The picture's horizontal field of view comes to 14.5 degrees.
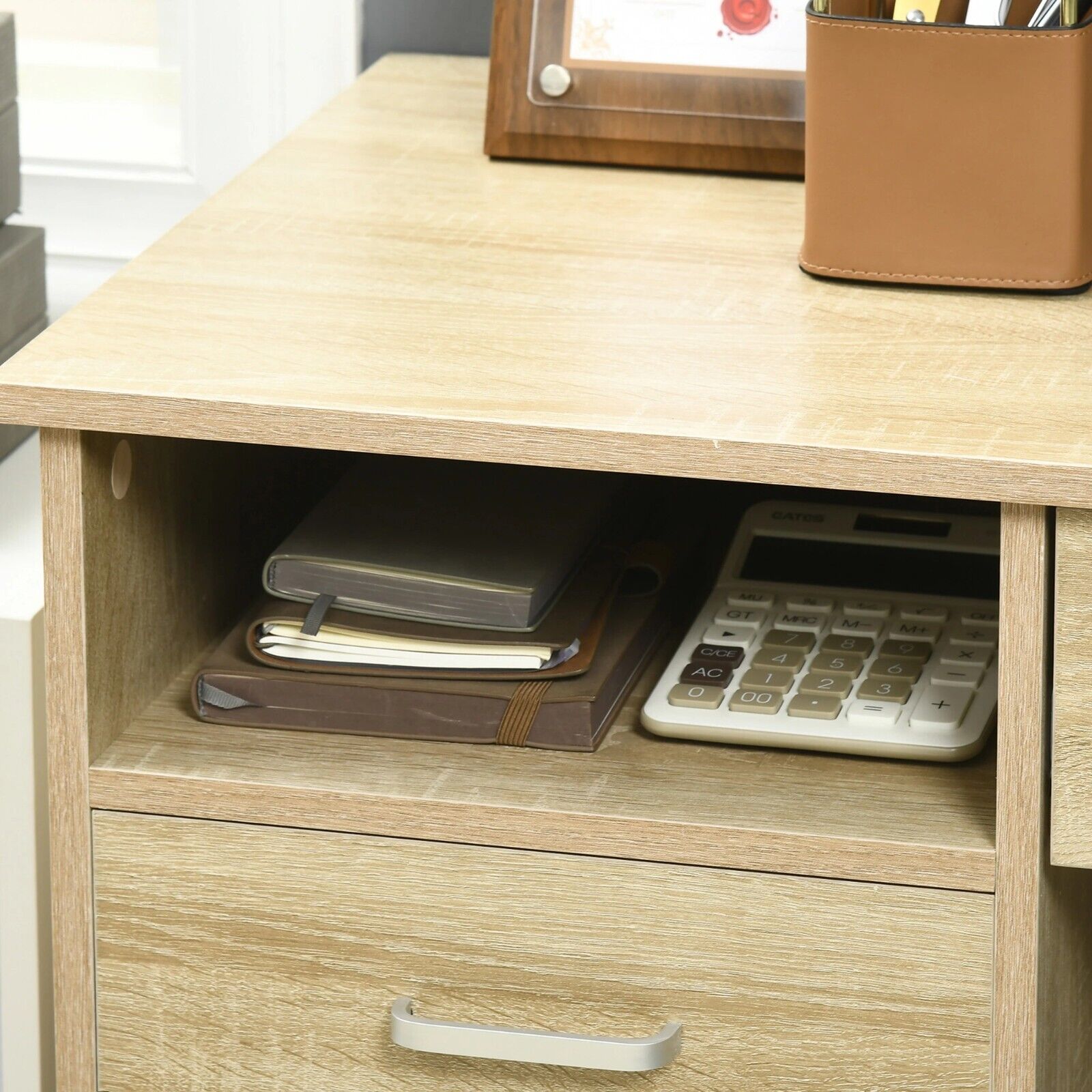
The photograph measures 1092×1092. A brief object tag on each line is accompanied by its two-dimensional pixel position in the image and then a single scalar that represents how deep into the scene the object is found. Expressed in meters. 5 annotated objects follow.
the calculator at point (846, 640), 1.47
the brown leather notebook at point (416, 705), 1.48
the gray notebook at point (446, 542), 1.49
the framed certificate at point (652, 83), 1.65
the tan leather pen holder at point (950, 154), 1.47
